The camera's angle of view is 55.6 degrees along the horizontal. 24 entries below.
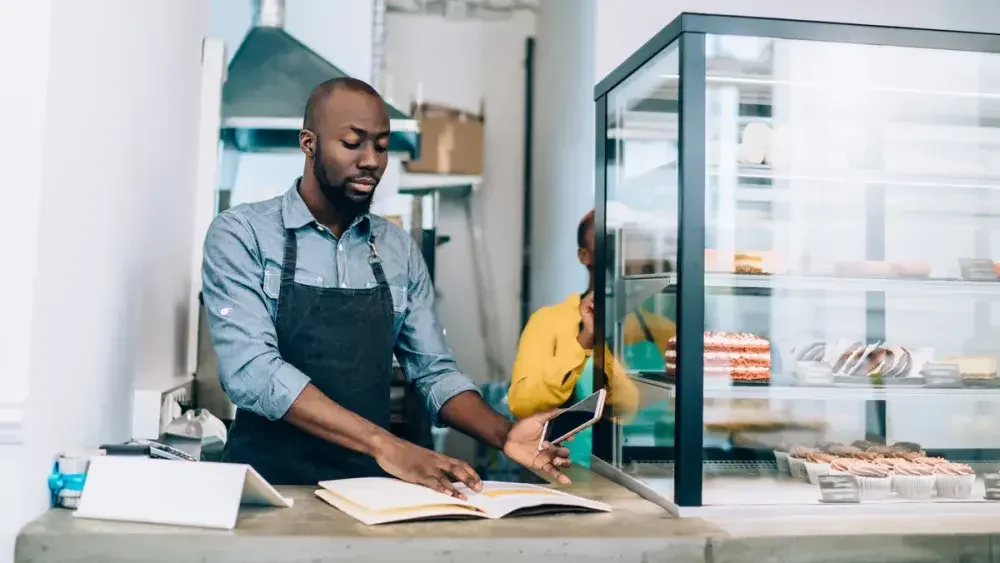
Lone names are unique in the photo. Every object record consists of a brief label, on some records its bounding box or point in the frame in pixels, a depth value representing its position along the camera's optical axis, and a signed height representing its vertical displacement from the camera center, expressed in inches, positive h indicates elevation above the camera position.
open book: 63.9 -12.8
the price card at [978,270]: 91.4 +6.3
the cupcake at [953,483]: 78.0 -12.3
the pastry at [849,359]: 89.4 -2.7
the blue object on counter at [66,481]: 64.4 -11.6
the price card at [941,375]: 90.4 -4.0
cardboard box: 211.3 +40.1
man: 76.9 +0.5
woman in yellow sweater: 112.7 -3.5
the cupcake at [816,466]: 81.2 -11.7
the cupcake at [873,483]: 76.2 -12.2
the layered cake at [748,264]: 79.3 +5.5
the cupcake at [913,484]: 77.5 -12.4
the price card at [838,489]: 73.9 -12.4
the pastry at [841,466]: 79.8 -11.5
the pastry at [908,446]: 90.8 -11.0
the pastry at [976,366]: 92.1 -3.1
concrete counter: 58.2 -14.1
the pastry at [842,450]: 87.7 -11.2
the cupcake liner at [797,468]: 83.6 -12.3
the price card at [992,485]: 77.5 -12.4
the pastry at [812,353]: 88.6 -2.1
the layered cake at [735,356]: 78.0 -2.4
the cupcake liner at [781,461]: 86.5 -12.1
